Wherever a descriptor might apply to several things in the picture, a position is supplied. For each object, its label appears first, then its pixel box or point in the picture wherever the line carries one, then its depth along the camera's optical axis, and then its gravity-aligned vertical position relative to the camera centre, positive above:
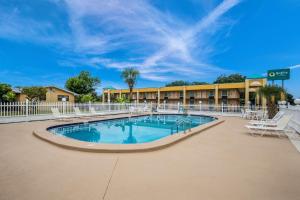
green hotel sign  11.66 +2.33
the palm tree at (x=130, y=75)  26.73 +5.19
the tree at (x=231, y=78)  40.71 +6.97
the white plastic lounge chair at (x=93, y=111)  11.70 -0.95
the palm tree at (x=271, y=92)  10.38 +0.62
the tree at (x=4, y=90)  13.29 +1.13
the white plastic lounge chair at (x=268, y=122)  5.34 -0.97
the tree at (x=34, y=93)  16.11 +1.02
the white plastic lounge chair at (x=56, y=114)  8.90 -0.92
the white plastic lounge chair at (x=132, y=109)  14.72 -1.03
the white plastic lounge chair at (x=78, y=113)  10.40 -1.00
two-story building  23.35 +1.60
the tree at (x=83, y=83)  29.59 +4.13
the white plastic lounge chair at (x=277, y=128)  5.09 -1.12
